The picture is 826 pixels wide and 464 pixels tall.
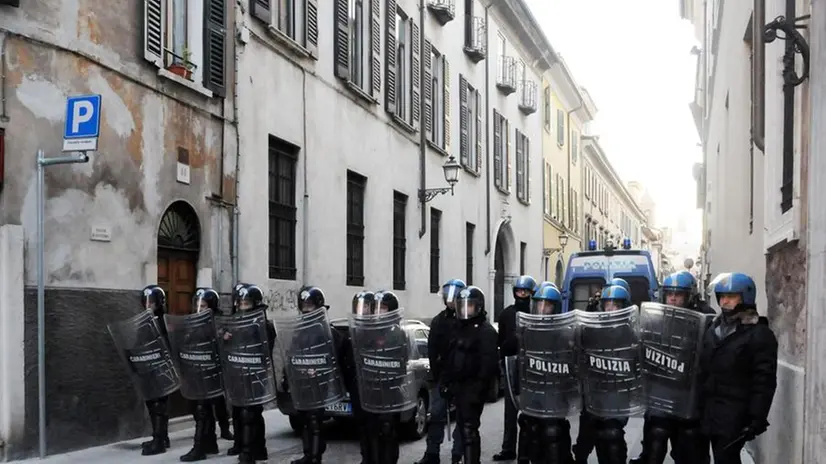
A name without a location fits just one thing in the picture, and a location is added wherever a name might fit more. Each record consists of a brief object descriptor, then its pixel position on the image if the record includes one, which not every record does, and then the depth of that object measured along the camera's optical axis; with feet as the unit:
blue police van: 54.80
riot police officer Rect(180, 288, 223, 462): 30.17
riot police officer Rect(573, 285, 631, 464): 23.81
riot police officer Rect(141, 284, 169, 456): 31.60
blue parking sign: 29.73
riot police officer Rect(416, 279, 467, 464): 27.55
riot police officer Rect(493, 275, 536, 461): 29.17
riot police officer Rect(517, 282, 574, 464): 24.80
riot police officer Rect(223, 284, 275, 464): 28.37
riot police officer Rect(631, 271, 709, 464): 22.39
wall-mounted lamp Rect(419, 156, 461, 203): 66.28
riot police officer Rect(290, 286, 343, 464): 27.48
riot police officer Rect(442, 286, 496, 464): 26.61
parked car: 29.27
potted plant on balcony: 38.27
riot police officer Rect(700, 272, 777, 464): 19.93
